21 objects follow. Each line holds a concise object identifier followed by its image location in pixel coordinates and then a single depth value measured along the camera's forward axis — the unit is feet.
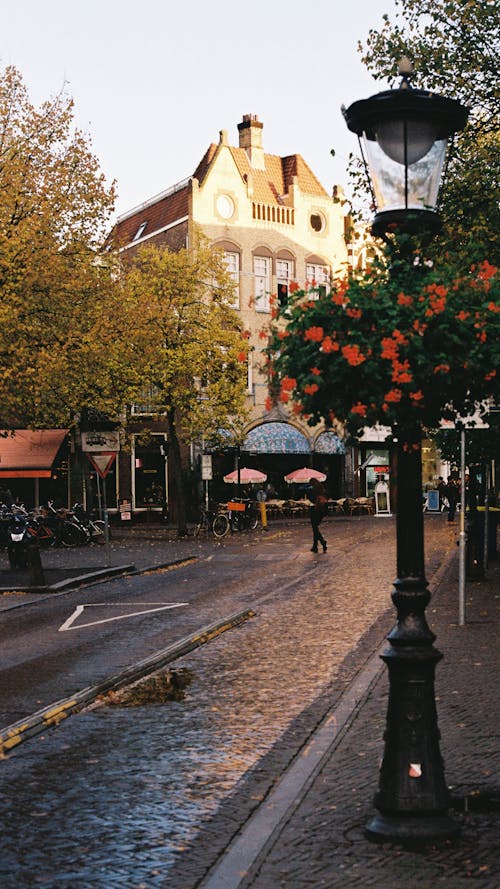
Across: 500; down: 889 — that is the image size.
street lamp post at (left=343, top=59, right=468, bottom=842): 19.02
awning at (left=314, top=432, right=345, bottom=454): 178.60
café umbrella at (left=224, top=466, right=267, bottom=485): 155.53
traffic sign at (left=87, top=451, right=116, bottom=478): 86.48
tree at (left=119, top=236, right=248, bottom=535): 130.82
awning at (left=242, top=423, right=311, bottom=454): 169.99
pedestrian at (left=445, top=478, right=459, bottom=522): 139.17
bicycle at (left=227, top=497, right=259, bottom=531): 134.24
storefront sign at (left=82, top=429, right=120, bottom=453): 86.17
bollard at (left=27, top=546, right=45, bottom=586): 71.10
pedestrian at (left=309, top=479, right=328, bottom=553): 91.66
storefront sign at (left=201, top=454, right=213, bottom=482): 134.21
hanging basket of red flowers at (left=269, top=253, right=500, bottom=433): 18.72
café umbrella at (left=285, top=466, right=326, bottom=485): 161.89
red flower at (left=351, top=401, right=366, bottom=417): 18.95
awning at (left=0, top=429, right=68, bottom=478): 146.51
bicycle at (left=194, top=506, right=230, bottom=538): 131.03
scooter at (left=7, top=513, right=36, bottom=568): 88.84
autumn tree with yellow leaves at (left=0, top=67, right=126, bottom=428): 89.71
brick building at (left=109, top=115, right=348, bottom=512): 170.19
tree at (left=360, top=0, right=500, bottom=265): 61.41
